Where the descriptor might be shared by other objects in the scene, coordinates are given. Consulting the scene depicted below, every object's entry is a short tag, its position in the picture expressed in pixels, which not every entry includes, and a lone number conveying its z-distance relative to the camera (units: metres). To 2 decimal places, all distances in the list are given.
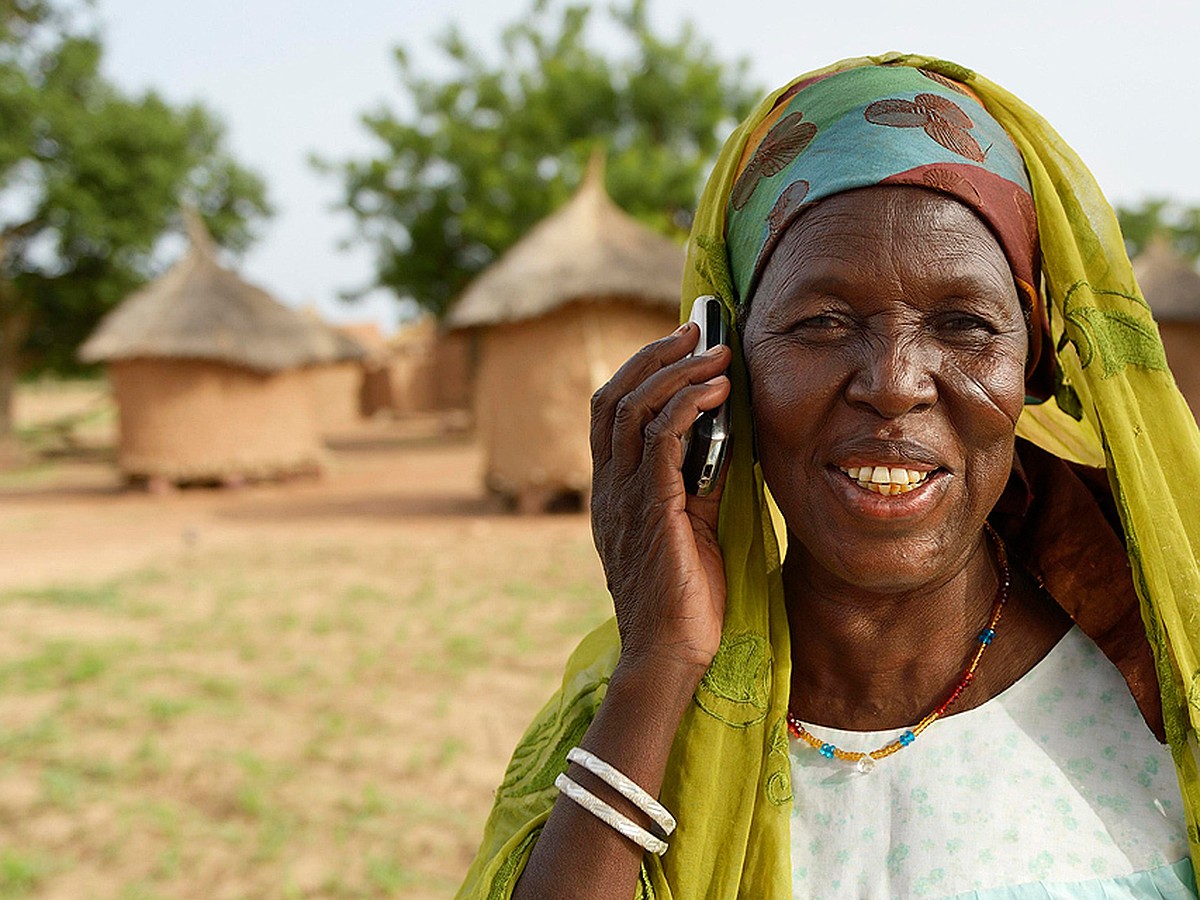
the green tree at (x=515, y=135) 20.66
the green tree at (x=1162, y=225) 26.53
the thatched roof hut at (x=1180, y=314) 12.98
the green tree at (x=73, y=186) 19.44
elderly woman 1.33
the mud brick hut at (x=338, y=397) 28.58
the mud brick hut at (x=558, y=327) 10.81
